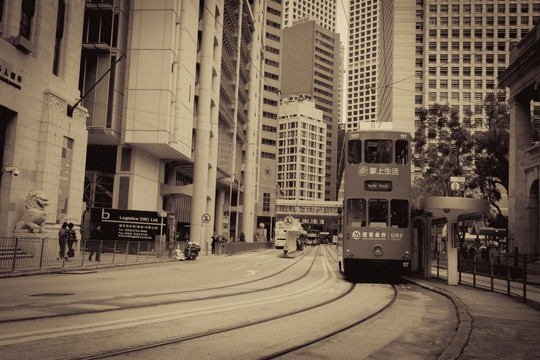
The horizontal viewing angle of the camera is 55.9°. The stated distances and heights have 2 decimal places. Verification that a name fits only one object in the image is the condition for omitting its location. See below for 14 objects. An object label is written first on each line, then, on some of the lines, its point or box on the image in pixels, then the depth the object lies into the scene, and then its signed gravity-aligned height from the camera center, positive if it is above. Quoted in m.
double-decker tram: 17.75 +0.79
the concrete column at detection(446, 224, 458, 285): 17.69 -0.67
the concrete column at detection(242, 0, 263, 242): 73.38 +13.27
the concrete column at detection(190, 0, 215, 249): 44.09 +8.10
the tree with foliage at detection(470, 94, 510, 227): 37.22 +6.45
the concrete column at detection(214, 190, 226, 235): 60.88 +1.50
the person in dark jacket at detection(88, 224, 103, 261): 23.29 -1.35
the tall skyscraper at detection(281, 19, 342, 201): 181.88 +56.88
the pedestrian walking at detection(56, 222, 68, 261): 20.02 -0.91
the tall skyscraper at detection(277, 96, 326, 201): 158.62 +24.59
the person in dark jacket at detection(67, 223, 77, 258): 22.06 -0.93
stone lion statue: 21.58 +0.07
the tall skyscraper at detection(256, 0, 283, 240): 117.31 +31.53
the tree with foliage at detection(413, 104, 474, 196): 35.56 +6.23
